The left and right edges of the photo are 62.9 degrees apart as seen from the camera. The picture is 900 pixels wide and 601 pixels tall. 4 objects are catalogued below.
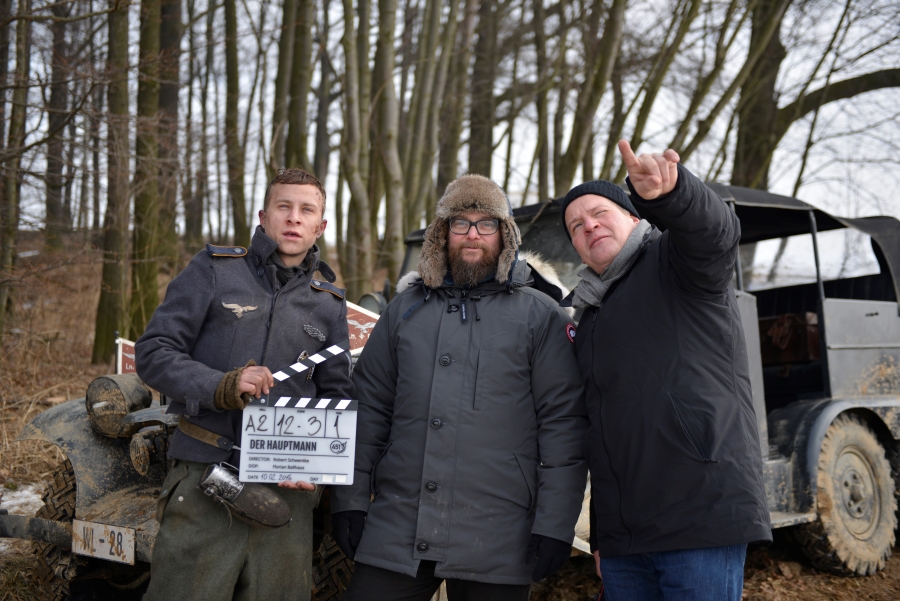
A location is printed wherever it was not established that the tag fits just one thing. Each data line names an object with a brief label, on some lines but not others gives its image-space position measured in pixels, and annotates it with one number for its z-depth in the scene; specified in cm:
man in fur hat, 239
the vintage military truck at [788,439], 329
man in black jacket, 216
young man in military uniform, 239
